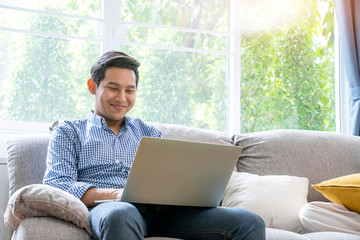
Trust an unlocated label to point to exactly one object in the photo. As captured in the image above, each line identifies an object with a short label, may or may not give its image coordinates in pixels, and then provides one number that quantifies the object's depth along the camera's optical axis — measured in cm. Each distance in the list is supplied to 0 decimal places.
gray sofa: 210
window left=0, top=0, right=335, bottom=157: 284
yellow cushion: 216
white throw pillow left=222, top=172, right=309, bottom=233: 223
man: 153
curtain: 346
